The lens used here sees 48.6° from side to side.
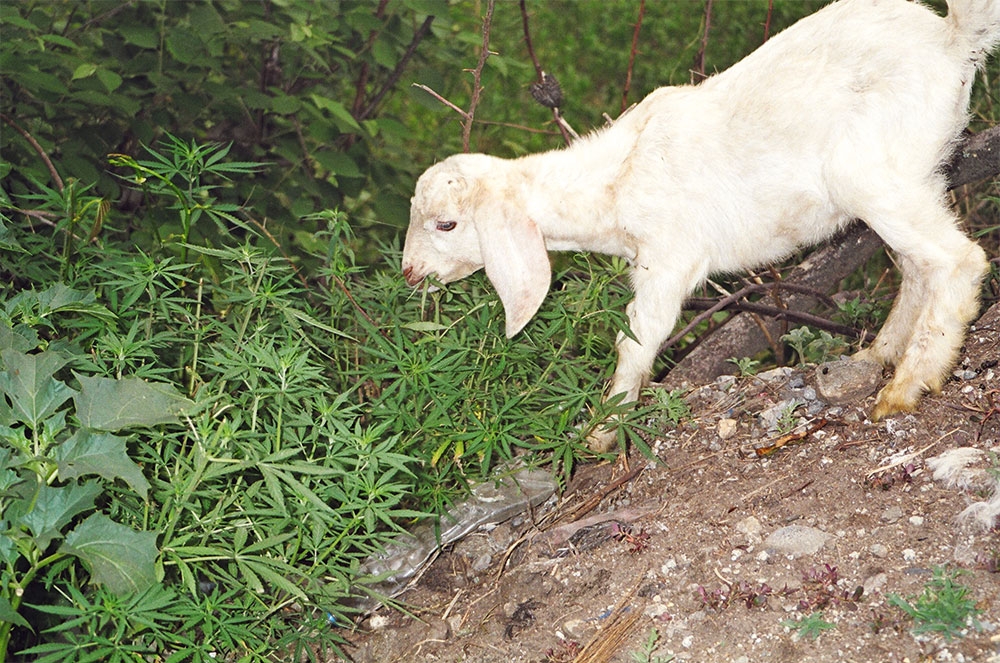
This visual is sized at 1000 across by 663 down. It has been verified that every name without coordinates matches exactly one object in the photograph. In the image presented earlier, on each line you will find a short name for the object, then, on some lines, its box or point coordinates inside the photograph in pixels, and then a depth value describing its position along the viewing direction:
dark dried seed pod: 3.63
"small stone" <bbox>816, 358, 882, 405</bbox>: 3.07
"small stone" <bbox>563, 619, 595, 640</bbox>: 2.57
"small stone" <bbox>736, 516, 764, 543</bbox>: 2.65
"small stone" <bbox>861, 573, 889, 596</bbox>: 2.37
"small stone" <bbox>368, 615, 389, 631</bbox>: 2.83
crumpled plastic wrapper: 2.91
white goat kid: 2.87
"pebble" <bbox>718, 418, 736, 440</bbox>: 3.15
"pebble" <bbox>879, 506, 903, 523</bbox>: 2.57
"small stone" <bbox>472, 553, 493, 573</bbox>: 2.97
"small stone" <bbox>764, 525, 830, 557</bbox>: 2.56
